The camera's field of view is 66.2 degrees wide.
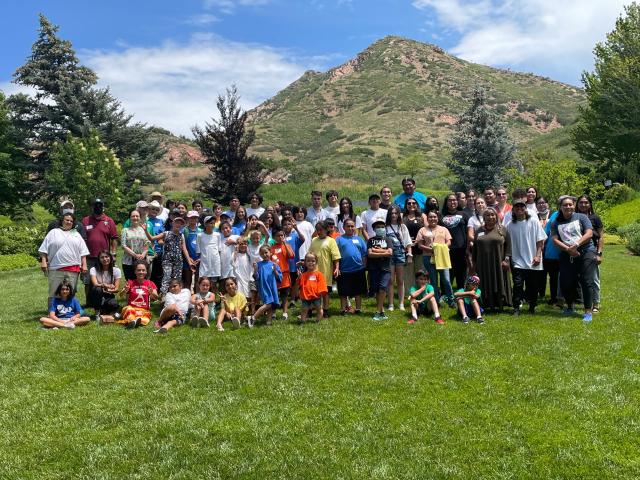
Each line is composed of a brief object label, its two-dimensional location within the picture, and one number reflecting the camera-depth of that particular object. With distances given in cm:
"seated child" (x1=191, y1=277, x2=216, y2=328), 849
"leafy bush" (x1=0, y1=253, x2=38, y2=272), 1950
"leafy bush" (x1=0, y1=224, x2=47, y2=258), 2162
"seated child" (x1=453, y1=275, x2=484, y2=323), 827
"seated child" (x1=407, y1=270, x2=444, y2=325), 842
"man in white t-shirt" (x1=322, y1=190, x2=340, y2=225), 995
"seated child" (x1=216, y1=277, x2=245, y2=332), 855
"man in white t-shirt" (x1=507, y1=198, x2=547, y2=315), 833
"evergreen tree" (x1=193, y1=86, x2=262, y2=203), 2216
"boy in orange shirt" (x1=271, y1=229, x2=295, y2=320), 902
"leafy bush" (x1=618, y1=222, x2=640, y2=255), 1791
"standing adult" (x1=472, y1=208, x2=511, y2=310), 841
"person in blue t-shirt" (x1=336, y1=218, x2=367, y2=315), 888
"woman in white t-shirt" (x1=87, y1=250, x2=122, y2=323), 915
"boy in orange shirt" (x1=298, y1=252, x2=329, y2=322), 850
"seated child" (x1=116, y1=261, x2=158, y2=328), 877
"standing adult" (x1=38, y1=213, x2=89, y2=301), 870
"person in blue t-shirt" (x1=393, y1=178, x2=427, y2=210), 962
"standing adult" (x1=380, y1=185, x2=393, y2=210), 947
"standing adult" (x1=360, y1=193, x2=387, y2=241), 931
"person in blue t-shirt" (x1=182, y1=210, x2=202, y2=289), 944
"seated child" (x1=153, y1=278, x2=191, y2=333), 837
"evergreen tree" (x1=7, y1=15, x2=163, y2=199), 2977
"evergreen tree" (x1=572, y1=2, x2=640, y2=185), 3066
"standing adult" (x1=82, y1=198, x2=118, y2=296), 940
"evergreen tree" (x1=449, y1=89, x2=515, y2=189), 2756
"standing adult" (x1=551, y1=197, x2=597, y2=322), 804
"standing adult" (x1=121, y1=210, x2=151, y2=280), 918
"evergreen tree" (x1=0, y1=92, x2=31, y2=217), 2900
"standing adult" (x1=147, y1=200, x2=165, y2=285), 957
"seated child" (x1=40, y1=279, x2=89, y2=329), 859
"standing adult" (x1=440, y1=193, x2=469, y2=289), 921
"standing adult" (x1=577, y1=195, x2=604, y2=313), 822
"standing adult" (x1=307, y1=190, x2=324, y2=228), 1012
